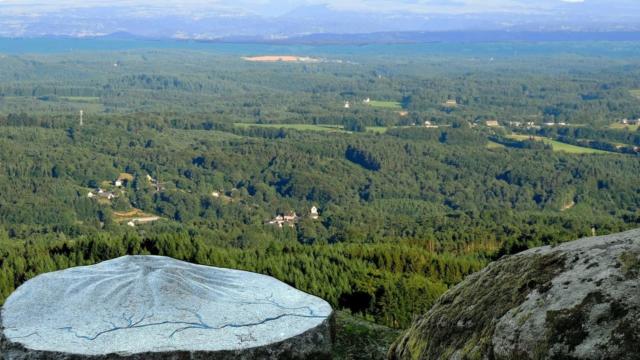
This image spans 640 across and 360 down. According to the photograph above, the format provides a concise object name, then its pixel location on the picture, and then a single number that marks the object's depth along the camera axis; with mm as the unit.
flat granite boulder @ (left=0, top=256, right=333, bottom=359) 11688
